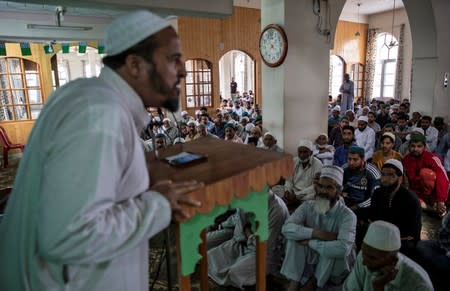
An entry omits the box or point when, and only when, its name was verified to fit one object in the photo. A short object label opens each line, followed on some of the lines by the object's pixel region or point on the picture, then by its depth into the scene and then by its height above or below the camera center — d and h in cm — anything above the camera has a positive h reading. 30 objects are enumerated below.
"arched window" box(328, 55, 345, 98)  1473 +50
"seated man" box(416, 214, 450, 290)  259 -141
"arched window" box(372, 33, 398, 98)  1391 +51
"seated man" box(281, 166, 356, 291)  245 -117
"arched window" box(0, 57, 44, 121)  927 +12
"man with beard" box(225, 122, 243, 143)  615 -87
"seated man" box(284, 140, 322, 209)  417 -119
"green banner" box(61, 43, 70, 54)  875 +118
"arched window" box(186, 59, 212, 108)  1089 +15
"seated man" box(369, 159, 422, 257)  281 -111
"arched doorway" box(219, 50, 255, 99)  1652 +73
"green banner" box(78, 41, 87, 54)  859 +117
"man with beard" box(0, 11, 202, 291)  67 -20
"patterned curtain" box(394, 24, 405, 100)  1299 +48
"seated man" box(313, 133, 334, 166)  469 -97
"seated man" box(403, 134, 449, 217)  400 -118
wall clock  441 +56
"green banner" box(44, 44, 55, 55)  862 +115
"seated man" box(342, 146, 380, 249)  362 -109
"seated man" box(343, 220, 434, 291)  183 -104
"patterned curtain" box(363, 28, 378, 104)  1434 +91
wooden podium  98 -29
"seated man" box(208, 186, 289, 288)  271 -147
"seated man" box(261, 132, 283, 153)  461 -78
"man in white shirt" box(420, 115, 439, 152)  589 -94
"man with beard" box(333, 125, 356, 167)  466 -91
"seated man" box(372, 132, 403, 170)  423 -92
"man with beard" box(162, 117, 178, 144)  723 -91
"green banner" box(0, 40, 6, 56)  739 +100
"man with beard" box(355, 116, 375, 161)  573 -96
